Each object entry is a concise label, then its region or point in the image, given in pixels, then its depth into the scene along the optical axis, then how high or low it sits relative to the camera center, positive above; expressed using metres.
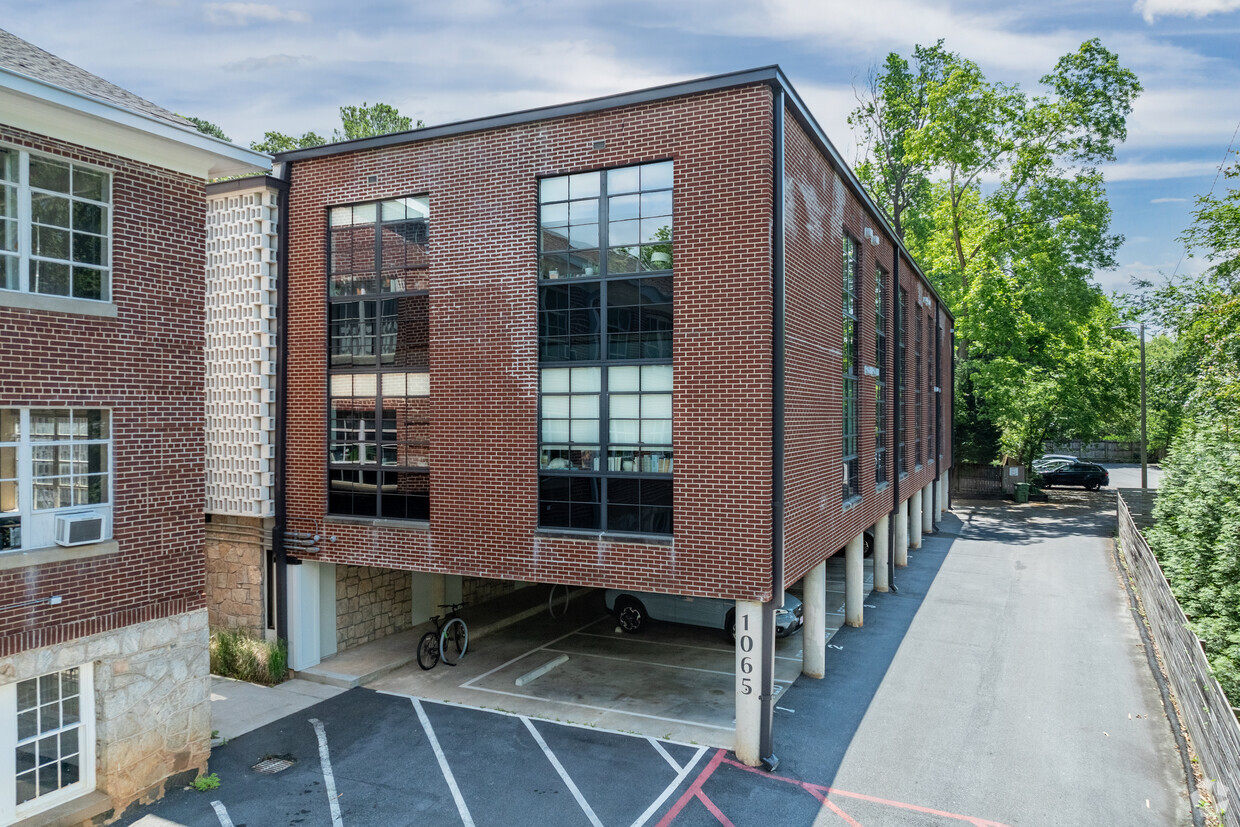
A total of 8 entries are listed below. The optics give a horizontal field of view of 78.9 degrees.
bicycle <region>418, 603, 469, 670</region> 15.04 -4.68
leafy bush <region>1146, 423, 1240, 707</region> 14.08 -2.70
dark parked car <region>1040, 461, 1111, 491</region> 43.44 -3.46
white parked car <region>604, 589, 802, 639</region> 16.34 -4.39
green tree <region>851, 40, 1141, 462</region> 34.25 +8.24
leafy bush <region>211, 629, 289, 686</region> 14.14 -4.65
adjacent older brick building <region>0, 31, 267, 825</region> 8.80 -0.34
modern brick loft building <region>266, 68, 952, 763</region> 11.02 +0.99
